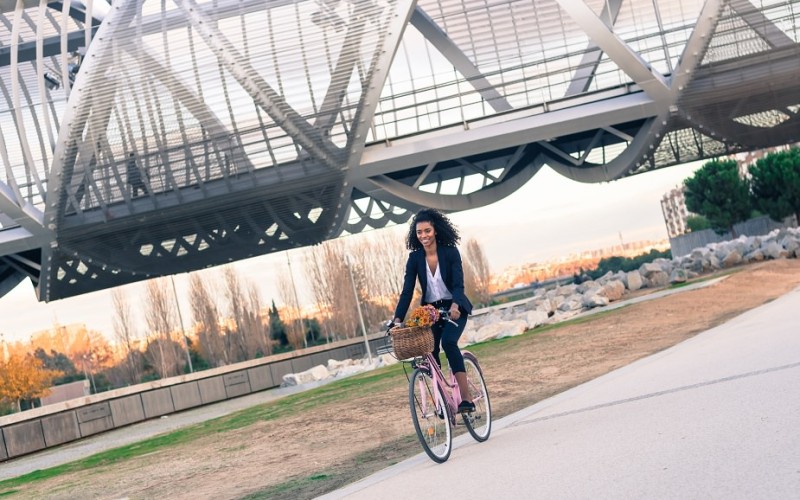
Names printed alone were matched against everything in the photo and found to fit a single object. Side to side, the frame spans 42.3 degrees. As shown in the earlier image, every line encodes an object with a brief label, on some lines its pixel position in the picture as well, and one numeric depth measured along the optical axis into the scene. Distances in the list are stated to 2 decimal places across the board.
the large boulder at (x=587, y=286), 35.75
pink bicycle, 7.18
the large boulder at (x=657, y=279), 32.88
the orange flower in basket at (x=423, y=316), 7.26
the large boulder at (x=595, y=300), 29.73
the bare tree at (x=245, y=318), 53.62
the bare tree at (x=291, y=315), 53.50
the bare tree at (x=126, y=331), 55.94
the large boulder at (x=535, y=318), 27.69
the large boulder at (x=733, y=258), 34.00
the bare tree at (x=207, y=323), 53.41
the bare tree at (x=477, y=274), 59.66
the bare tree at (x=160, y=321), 54.78
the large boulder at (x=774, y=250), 32.03
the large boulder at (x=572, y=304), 30.46
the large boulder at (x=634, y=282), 33.22
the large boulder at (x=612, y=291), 31.36
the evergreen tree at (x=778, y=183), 42.88
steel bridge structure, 31.95
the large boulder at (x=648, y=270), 33.56
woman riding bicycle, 7.64
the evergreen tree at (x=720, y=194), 47.66
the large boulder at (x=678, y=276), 32.75
